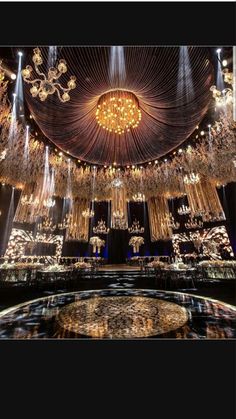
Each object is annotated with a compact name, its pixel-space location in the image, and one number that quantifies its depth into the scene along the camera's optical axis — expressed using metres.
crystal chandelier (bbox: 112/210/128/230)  9.47
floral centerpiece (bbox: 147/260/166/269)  7.32
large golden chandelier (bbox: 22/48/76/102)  3.07
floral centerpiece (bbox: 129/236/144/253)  11.85
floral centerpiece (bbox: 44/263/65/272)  6.60
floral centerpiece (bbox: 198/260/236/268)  7.04
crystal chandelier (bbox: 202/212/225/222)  8.48
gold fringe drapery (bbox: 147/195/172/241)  10.84
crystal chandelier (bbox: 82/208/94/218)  10.30
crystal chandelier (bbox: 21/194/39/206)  7.95
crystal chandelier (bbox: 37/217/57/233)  9.92
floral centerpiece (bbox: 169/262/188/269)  6.76
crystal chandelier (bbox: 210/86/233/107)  4.34
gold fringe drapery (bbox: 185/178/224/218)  8.40
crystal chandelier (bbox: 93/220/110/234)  11.63
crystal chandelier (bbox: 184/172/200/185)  7.68
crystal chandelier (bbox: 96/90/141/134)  4.78
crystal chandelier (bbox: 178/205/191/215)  8.88
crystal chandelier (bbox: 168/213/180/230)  10.57
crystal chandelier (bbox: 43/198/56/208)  8.20
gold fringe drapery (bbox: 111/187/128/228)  9.67
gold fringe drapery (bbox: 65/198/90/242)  10.74
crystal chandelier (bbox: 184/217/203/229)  10.11
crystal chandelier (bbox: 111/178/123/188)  9.50
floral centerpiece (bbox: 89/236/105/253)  11.40
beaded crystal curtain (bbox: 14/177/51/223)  8.55
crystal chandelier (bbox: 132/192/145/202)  9.66
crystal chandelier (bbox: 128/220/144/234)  12.20
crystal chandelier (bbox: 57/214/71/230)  10.40
